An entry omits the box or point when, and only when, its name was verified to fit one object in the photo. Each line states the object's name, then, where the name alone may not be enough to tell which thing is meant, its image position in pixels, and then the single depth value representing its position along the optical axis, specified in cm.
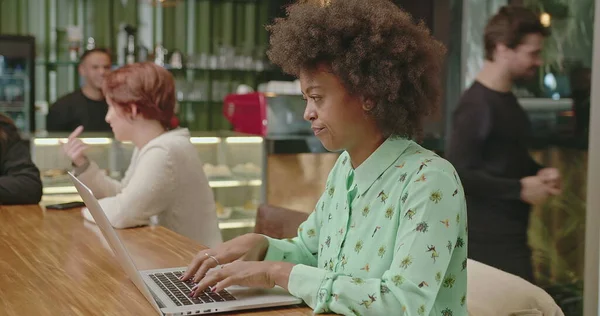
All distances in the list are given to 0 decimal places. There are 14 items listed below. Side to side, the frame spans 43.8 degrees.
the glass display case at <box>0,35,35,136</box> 595
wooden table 163
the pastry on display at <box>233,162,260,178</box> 457
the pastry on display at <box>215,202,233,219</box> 463
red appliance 468
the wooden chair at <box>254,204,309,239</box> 246
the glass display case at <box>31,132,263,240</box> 412
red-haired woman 279
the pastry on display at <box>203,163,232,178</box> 451
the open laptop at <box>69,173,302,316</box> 152
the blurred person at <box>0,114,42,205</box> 323
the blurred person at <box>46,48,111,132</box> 562
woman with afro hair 142
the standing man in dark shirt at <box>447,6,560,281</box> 337
